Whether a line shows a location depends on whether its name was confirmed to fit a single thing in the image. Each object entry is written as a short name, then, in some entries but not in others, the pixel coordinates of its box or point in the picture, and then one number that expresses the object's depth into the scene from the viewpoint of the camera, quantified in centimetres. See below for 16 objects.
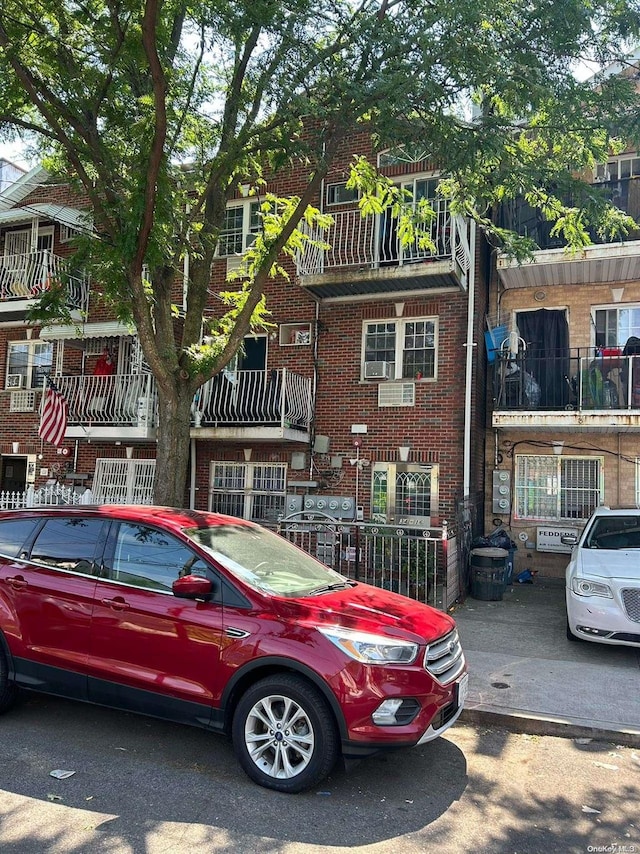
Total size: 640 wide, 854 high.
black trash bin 1006
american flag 1245
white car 679
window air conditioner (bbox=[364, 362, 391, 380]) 1209
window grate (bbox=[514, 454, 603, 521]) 1163
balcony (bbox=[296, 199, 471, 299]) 1119
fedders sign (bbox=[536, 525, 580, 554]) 1150
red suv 389
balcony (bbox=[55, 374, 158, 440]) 1279
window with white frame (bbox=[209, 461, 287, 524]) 1276
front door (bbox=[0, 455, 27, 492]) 1547
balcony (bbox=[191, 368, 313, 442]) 1183
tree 674
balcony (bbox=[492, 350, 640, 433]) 1067
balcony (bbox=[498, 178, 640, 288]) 1091
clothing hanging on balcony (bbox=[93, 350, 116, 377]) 1435
